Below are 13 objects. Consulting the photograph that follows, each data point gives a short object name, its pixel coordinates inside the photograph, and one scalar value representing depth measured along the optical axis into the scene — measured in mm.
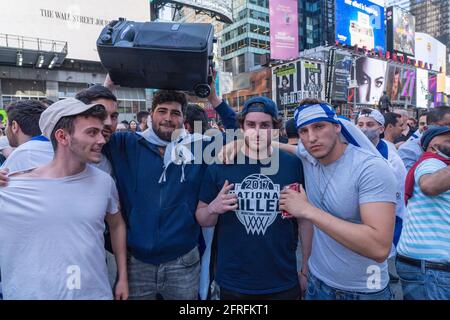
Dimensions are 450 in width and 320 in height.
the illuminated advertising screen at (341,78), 32469
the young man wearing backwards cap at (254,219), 2113
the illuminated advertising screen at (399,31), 47250
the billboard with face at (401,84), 43312
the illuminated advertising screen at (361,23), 38562
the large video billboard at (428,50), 60750
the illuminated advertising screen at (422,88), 48188
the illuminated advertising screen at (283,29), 35594
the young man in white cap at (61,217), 1717
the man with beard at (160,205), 2295
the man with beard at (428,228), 2152
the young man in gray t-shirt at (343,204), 1692
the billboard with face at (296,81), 30922
